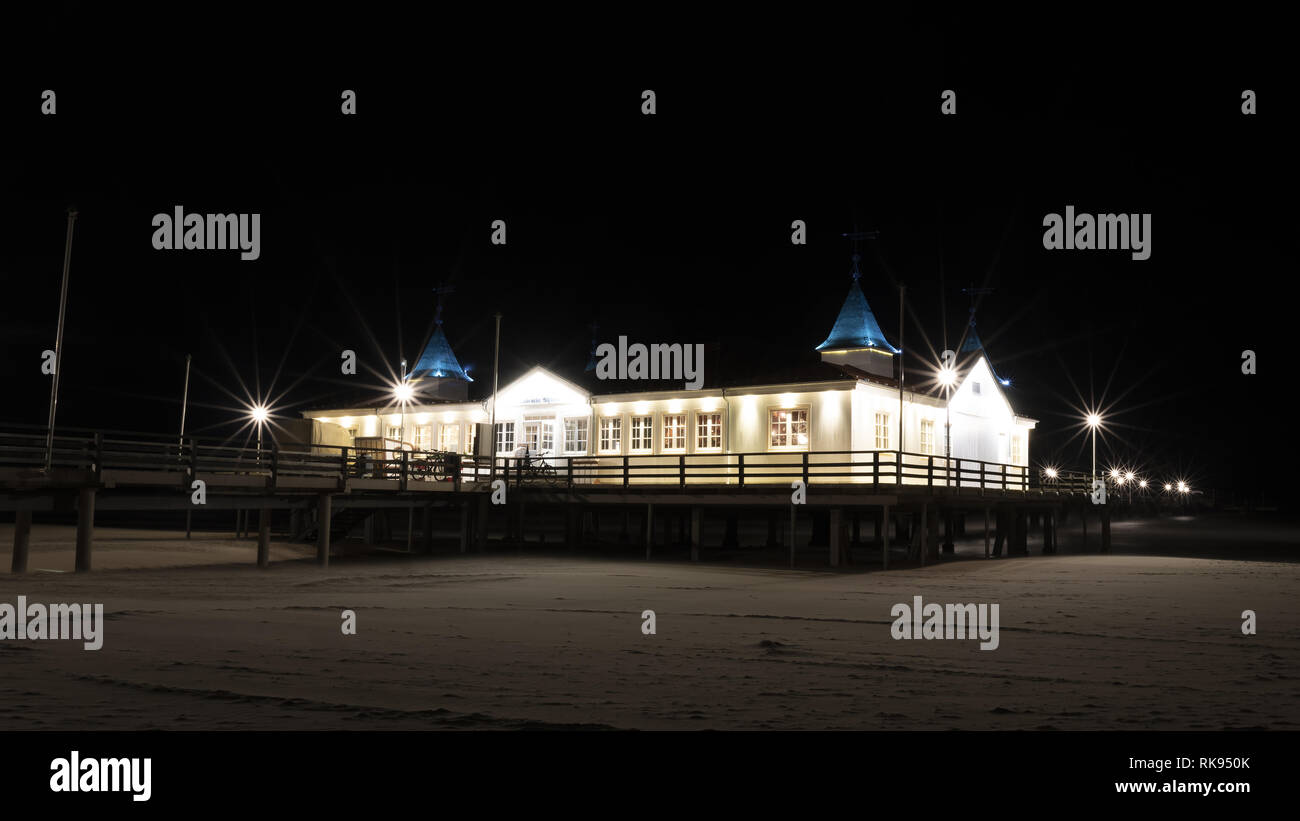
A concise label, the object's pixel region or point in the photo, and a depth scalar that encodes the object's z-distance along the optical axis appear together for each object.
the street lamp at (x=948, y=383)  30.68
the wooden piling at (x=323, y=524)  24.50
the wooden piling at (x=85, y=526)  20.70
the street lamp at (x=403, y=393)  38.87
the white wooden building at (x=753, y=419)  30.45
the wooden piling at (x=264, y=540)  24.41
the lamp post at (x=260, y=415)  41.19
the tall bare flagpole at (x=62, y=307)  23.51
